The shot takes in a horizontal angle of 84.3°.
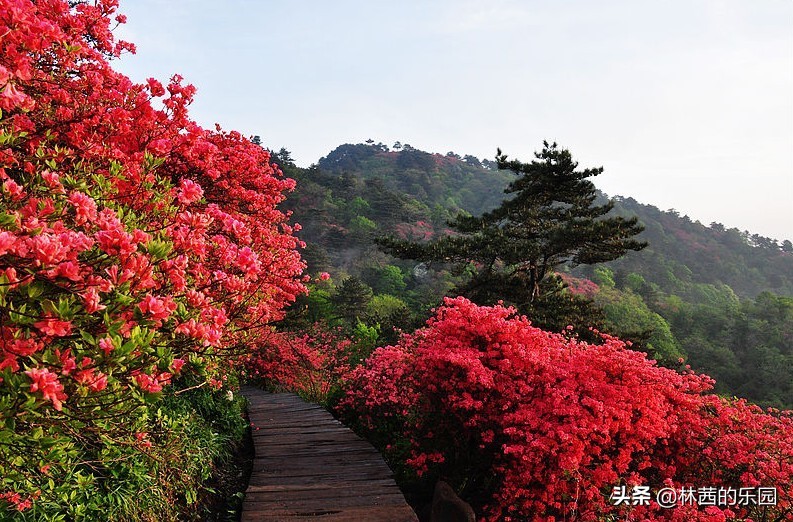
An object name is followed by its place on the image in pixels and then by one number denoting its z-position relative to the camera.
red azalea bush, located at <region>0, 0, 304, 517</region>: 1.58
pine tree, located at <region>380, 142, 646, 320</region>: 11.97
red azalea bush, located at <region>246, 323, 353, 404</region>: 11.63
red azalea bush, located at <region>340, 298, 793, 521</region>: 4.43
